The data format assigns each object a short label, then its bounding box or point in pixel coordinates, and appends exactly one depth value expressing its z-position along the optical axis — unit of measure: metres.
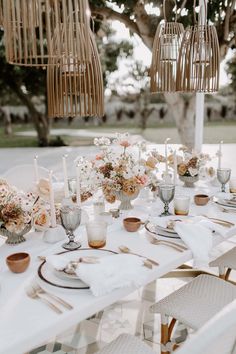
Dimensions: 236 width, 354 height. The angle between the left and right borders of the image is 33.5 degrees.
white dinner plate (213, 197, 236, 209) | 1.99
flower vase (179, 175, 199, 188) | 2.48
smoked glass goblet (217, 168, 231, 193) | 2.25
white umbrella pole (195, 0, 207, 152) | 3.45
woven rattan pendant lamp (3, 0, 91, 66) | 1.11
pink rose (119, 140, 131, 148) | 2.04
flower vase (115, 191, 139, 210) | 1.97
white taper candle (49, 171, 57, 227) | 1.57
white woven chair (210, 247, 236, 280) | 2.12
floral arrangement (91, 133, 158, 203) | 1.91
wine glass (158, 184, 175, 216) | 1.85
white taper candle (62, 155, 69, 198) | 1.69
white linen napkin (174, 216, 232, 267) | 1.47
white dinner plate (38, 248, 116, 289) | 1.18
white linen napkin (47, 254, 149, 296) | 1.16
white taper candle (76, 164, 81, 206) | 1.73
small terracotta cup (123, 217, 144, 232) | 1.68
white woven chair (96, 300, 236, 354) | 0.72
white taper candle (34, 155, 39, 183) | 1.92
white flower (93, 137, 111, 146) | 2.11
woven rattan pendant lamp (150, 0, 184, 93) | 2.16
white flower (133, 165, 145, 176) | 1.91
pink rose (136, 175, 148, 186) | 1.91
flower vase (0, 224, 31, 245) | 1.58
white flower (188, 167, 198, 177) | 2.43
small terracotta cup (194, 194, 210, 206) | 2.08
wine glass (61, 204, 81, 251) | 1.47
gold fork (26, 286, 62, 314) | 1.08
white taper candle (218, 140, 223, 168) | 2.51
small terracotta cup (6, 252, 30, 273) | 1.29
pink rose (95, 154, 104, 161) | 1.98
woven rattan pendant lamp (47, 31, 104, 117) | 1.73
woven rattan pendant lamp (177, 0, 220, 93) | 2.02
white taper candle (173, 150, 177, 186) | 2.34
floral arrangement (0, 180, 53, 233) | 1.54
